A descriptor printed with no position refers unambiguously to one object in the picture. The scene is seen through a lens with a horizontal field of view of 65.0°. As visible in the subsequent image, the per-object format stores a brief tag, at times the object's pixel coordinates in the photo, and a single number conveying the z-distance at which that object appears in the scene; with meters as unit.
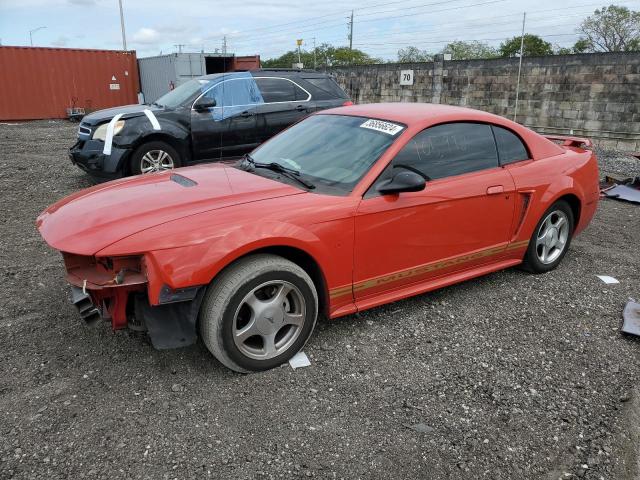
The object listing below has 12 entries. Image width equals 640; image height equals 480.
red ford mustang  2.72
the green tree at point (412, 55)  55.78
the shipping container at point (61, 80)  18.44
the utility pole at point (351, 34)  48.46
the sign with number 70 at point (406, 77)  17.50
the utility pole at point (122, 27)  32.66
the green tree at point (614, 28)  37.88
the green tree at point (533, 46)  45.41
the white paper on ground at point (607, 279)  4.50
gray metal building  19.31
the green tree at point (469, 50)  55.44
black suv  6.85
